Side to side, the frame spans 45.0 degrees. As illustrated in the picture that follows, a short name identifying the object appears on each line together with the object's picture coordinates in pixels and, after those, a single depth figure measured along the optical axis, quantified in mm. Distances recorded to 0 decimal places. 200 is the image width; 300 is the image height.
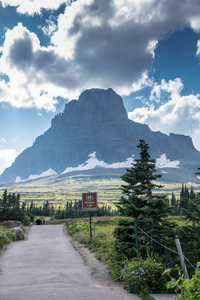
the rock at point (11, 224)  34078
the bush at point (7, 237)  19062
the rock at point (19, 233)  23766
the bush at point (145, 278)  7566
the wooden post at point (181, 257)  6385
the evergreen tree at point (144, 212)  10852
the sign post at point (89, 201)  20844
